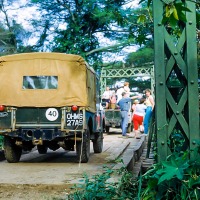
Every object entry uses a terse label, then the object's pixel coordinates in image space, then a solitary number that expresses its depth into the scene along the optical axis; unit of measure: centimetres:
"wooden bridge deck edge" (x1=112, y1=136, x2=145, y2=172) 812
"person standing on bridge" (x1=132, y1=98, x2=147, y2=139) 1847
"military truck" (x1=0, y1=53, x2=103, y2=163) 906
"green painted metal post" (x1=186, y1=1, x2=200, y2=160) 475
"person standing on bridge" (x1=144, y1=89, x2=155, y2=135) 1595
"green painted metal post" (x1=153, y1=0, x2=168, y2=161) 479
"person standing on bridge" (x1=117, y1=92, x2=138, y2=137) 1748
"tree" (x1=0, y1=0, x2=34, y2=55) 3058
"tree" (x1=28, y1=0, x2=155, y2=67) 2948
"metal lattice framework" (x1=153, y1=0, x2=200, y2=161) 477
